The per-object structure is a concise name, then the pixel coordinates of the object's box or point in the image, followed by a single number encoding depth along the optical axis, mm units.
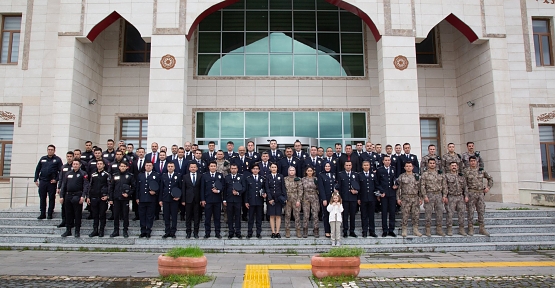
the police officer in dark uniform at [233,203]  8875
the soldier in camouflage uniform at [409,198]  8984
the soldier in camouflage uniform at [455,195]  9109
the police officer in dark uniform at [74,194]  8922
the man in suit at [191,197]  8859
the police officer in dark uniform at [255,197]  8961
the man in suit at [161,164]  9453
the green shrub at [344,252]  5895
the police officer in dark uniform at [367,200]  9047
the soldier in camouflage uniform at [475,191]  9164
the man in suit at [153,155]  9834
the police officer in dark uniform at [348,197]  9039
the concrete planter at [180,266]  5703
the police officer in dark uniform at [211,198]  8820
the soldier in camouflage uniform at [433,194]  9055
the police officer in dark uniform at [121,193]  8859
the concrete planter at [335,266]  5820
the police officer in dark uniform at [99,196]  8867
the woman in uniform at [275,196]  8883
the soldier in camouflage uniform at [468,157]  9887
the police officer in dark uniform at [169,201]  8852
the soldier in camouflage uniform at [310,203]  8977
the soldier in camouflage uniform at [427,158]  9767
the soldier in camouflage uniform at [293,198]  8992
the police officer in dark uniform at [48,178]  9820
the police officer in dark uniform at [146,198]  8828
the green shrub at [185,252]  5787
